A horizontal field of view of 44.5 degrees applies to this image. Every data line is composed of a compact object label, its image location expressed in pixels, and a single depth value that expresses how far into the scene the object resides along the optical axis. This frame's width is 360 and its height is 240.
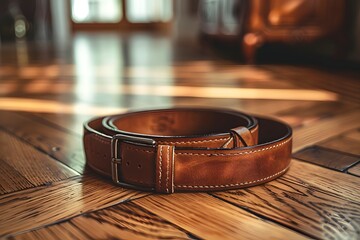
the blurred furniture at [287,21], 1.75
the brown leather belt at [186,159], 0.46
